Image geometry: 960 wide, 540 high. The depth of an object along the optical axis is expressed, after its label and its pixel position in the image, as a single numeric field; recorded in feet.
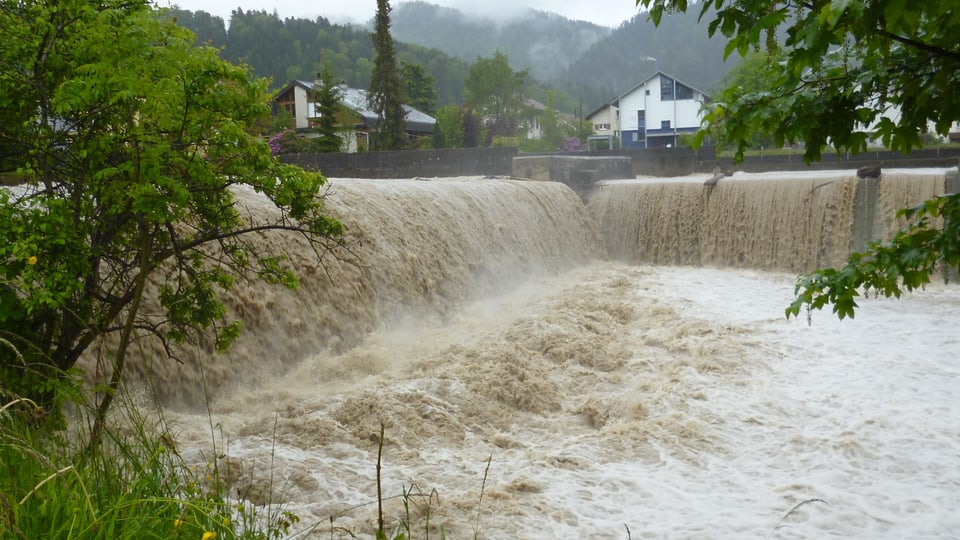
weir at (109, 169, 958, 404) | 25.82
